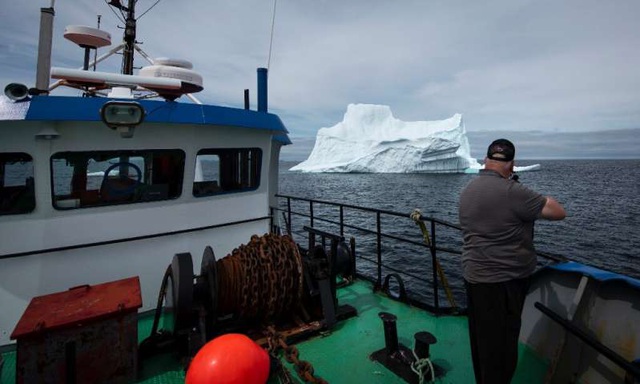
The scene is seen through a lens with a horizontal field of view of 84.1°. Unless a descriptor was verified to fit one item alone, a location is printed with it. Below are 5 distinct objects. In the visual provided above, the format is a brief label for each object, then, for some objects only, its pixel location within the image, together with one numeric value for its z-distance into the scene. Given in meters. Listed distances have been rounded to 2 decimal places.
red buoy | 2.01
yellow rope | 4.16
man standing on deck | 2.24
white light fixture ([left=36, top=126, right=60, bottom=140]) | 3.58
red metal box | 2.61
